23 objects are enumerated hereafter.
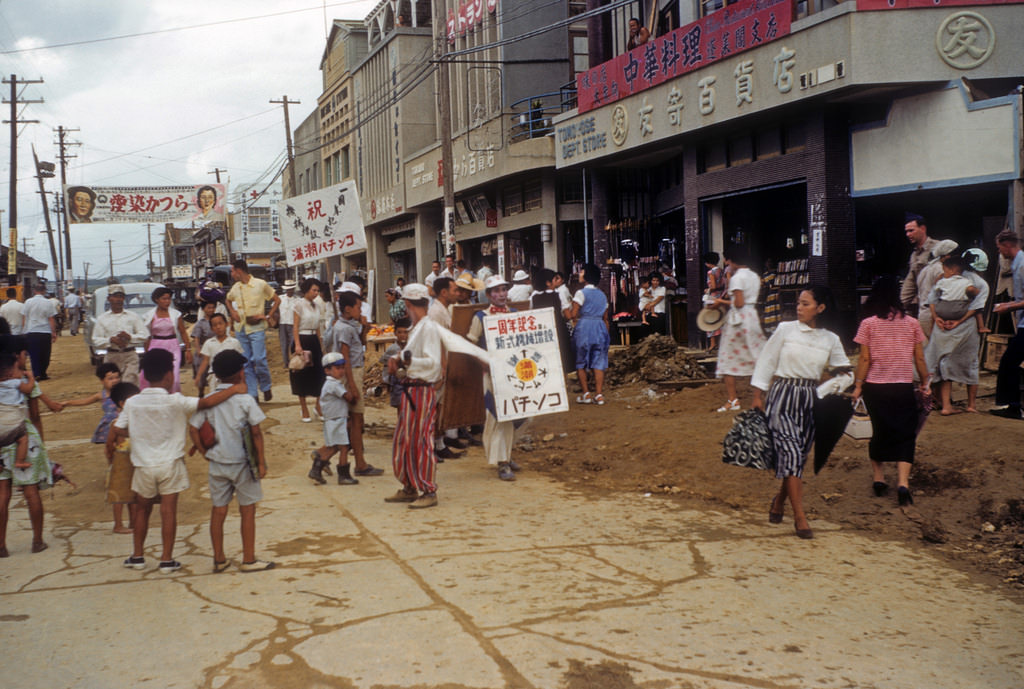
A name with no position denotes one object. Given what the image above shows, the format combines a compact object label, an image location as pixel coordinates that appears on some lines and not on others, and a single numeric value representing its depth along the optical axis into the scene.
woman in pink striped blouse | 6.95
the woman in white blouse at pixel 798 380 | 6.45
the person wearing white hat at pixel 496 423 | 8.64
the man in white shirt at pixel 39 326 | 16.58
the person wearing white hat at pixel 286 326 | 15.10
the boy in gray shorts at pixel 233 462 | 5.73
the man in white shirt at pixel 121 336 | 9.31
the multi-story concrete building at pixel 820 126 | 12.32
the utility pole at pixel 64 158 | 57.25
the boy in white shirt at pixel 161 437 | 5.71
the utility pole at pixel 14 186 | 32.75
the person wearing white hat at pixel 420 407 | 7.37
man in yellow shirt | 12.15
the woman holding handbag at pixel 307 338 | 11.27
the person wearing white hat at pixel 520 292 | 12.15
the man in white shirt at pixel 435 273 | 17.39
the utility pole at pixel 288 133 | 35.39
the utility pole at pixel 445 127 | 18.47
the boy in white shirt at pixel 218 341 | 10.03
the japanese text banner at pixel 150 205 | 38.91
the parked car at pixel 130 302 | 21.75
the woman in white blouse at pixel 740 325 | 10.00
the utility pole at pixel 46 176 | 48.84
